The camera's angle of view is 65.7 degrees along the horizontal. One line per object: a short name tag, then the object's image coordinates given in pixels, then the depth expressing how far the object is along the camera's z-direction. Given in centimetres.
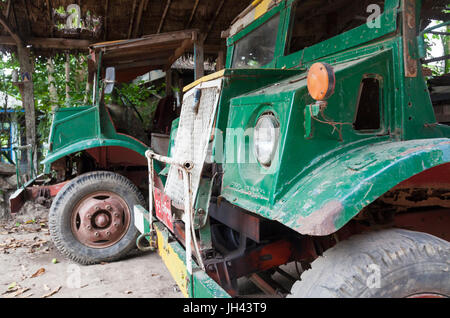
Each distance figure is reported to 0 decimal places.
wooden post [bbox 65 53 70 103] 785
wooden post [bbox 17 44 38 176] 691
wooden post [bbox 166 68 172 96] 619
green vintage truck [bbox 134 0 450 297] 147
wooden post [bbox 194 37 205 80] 465
